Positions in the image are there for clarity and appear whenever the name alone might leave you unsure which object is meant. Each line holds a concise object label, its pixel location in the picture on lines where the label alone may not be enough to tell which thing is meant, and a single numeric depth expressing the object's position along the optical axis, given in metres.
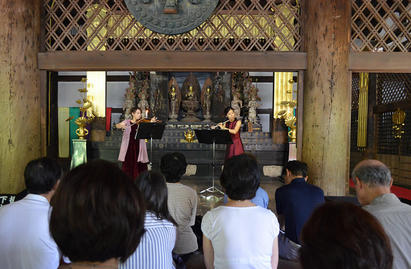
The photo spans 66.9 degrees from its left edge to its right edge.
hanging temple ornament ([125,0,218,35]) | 4.10
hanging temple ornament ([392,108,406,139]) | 7.52
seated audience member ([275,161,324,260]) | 2.40
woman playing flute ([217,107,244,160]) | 5.57
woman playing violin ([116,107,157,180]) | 5.39
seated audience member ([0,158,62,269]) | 1.48
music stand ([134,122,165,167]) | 5.01
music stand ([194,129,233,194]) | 5.05
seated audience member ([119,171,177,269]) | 1.46
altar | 7.99
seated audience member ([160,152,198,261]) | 2.35
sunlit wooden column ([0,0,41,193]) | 3.99
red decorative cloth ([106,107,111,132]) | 9.82
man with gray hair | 1.44
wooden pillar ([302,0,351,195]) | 3.88
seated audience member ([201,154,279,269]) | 1.57
